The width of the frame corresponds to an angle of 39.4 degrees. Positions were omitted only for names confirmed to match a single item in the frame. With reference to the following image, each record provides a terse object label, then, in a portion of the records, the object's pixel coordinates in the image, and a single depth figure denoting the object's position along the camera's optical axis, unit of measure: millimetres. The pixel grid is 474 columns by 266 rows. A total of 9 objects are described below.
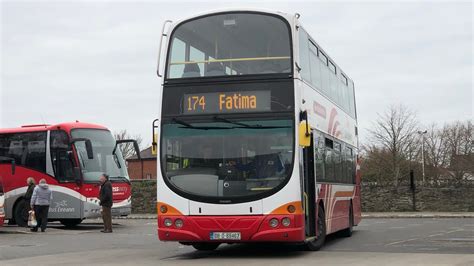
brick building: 72062
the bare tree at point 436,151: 58875
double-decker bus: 12109
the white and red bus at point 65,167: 23016
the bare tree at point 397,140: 52781
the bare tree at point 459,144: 58784
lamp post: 55094
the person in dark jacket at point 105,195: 20828
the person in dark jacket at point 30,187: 22698
